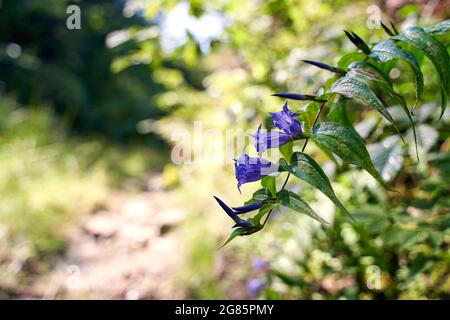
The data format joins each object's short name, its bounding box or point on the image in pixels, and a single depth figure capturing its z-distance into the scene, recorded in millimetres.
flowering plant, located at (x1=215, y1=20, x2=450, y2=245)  499
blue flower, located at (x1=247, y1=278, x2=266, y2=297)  1573
